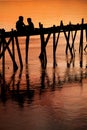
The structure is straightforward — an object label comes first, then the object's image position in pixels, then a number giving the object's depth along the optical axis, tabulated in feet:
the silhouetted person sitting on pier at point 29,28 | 81.35
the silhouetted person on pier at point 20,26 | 82.28
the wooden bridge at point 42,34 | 78.63
